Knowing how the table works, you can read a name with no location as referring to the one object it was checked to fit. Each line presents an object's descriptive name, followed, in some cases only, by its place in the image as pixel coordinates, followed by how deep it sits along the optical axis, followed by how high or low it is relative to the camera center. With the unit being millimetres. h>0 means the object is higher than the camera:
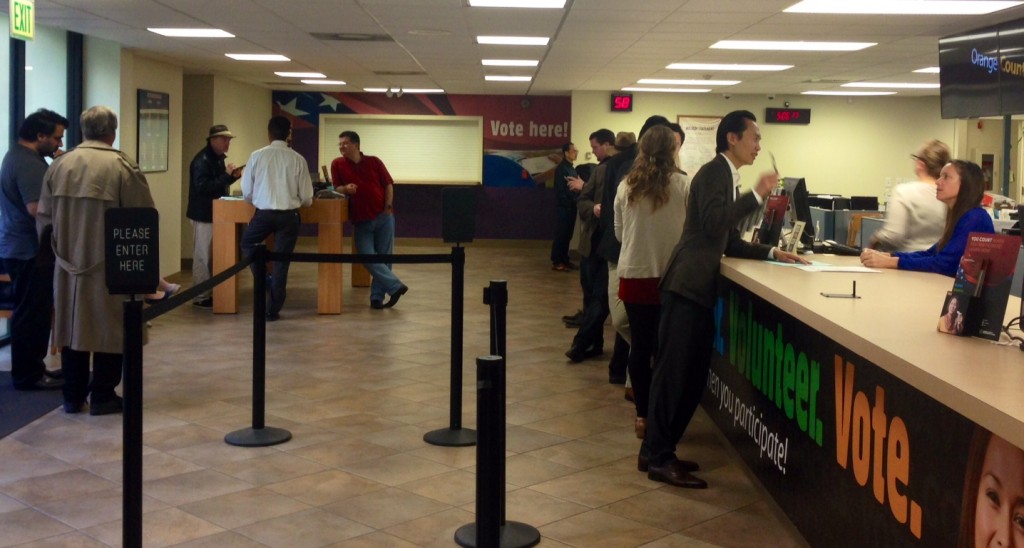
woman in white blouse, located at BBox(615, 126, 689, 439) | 4758 -29
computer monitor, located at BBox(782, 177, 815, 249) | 5914 +80
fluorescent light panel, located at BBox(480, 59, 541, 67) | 11797 +1724
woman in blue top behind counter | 4496 +23
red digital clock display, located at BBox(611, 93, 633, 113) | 15422 +1692
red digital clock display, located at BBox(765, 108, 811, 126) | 15523 +1553
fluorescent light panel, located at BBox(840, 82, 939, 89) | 13523 +1808
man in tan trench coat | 5379 -130
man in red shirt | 9908 +68
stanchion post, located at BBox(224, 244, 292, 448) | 5094 -828
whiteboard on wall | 17438 +1108
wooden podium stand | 9227 -293
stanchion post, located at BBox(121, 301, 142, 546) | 3111 -674
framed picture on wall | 10945 +820
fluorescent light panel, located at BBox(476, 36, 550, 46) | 9531 +1613
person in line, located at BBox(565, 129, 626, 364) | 7012 -388
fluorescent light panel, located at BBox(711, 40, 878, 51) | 9492 +1624
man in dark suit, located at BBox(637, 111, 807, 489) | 4336 -304
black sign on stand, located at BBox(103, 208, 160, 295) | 3420 -151
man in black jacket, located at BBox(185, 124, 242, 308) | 9469 +174
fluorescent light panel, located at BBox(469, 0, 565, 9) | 7469 +1516
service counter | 2469 -530
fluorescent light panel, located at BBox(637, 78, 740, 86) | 13522 +1780
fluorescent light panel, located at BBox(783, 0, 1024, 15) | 7219 +1527
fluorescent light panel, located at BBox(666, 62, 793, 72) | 11448 +1694
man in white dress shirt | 8727 +166
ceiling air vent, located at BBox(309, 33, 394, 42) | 9508 +1597
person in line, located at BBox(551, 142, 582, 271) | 13602 -32
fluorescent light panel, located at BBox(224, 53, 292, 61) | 11539 +1684
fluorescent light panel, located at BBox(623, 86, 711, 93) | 15070 +1850
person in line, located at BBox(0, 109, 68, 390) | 6035 -271
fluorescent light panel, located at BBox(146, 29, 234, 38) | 9305 +1568
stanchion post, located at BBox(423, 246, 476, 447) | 5176 -773
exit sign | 6184 +1101
